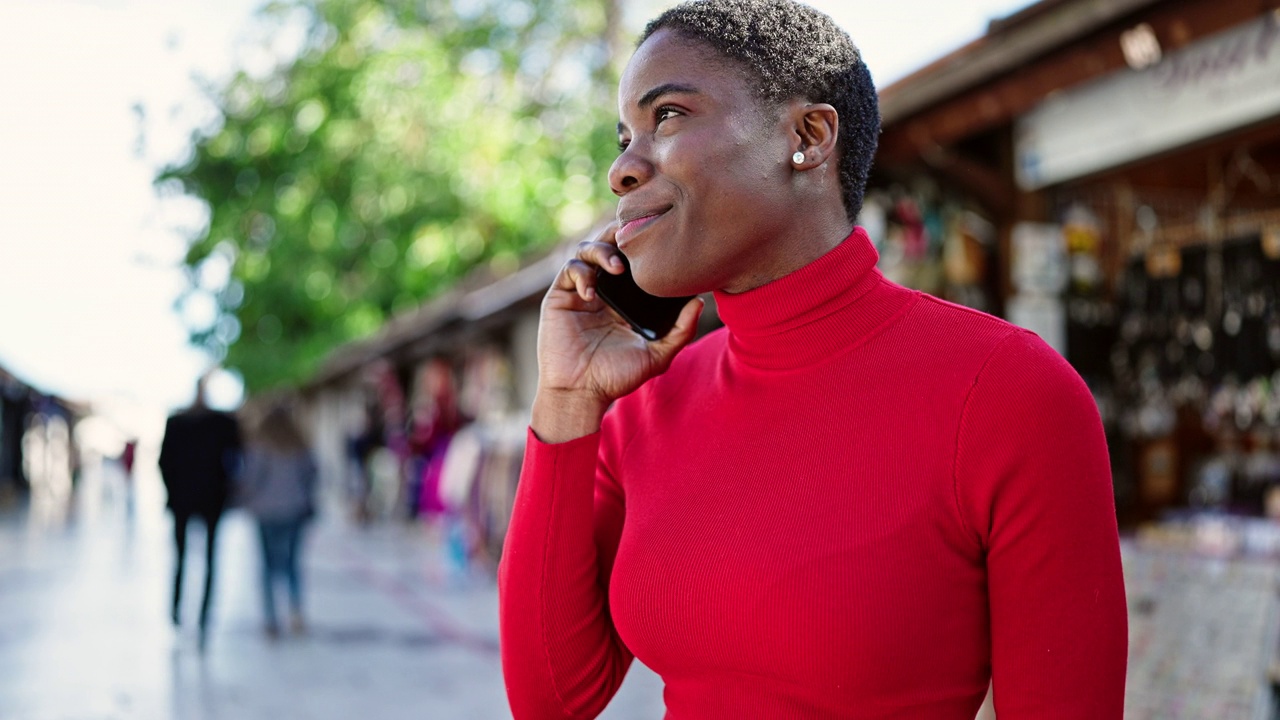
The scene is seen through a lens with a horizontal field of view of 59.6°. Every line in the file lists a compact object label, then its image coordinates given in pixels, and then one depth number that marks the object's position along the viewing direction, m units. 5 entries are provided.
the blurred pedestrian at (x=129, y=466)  18.59
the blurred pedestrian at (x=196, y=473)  8.73
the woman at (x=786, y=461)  1.26
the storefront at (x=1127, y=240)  5.08
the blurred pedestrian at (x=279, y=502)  9.05
